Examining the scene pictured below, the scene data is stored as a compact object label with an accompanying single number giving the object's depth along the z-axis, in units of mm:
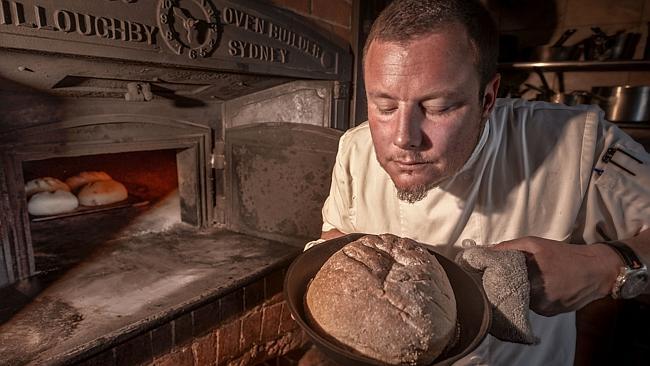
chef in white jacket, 875
